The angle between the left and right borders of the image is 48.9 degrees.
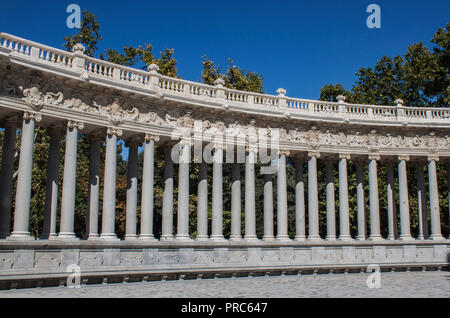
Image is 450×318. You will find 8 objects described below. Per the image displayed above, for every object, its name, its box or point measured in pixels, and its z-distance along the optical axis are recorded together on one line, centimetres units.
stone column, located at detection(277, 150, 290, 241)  4690
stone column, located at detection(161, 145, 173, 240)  4331
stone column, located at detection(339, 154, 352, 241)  4966
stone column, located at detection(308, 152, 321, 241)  4909
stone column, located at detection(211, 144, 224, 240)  4444
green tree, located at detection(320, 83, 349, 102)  8169
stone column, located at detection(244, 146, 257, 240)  4544
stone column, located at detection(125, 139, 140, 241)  4128
